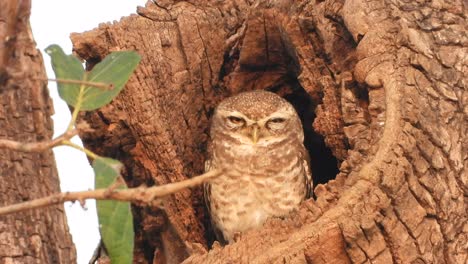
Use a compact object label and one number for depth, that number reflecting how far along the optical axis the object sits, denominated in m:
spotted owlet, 7.80
